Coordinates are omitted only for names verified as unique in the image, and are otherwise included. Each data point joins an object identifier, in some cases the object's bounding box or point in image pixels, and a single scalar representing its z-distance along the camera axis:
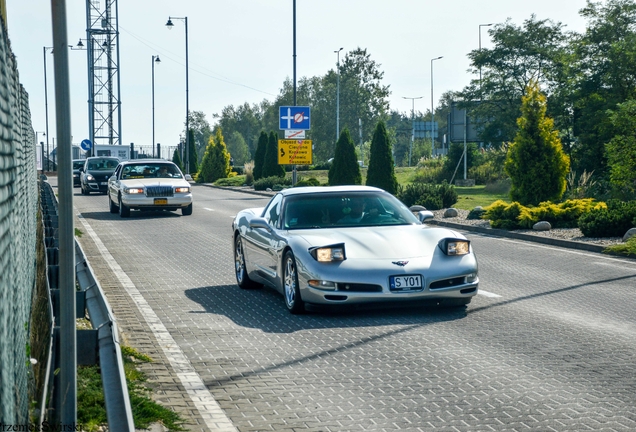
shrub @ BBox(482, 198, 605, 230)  21.44
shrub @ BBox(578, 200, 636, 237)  18.59
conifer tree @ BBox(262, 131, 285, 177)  53.19
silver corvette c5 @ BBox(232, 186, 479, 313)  9.41
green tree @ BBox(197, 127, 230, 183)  63.72
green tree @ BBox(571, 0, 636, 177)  39.53
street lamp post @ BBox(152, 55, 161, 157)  83.19
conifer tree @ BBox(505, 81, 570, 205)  25.58
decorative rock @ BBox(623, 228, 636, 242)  17.66
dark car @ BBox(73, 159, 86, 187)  54.31
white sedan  26.52
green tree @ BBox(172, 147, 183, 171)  82.09
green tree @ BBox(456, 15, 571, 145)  59.09
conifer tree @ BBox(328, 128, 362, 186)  39.53
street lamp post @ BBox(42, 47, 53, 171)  84.42
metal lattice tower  69.94
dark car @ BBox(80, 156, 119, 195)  41.31
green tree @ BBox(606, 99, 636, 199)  23.86
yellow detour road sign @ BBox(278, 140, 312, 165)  39.75
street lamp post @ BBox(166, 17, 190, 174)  62.63
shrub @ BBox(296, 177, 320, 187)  42.41
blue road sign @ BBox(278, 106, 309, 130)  39.25
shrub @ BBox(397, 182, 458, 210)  29.16
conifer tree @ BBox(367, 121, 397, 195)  33.91
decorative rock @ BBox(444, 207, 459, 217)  26.12
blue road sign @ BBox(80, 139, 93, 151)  72.44
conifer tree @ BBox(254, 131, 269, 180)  54.22
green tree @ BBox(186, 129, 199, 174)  73.81
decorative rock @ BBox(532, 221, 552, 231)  20.95
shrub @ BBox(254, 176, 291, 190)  49.22
